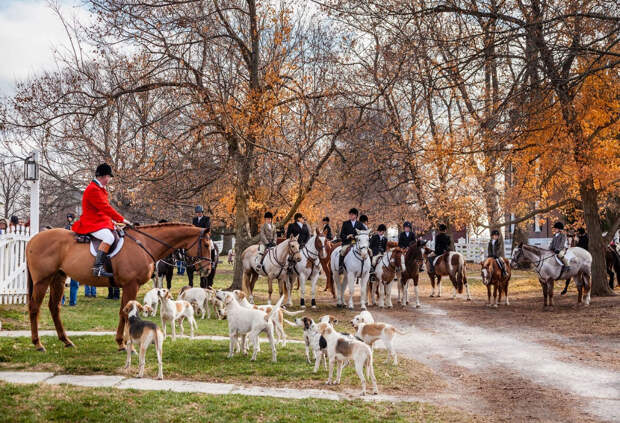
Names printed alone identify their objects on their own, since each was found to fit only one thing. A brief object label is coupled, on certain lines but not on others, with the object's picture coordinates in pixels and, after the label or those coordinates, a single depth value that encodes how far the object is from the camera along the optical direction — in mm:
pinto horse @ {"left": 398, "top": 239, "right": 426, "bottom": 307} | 19156
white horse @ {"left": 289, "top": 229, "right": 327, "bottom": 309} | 18266
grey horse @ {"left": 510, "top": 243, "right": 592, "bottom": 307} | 18500
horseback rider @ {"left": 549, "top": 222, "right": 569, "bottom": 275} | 18406
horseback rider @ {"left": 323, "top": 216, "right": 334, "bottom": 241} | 21734
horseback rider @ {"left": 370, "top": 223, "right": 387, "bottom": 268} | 21203
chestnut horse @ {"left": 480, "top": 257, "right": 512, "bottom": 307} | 19516
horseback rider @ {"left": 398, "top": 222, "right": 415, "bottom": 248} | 22047
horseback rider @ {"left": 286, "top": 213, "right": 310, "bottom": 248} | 20203
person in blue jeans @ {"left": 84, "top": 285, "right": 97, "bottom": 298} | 20656
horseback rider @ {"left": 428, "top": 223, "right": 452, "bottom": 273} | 24469
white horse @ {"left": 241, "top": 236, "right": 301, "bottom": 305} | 17578
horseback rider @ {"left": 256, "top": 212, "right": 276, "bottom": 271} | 19250
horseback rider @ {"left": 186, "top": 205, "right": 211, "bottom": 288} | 18688
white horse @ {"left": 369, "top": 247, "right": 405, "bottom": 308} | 18844
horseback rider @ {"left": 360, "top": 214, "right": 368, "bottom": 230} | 19764
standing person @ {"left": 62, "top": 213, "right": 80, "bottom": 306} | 17078
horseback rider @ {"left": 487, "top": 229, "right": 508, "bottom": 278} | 20830
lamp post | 16344
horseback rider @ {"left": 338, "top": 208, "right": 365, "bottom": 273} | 18609
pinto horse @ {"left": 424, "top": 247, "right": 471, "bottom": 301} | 22875
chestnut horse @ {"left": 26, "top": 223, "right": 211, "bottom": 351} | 9883
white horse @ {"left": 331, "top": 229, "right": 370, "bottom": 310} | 17375
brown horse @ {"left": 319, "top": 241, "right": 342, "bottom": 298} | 23406
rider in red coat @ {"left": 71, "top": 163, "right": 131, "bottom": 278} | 9805
